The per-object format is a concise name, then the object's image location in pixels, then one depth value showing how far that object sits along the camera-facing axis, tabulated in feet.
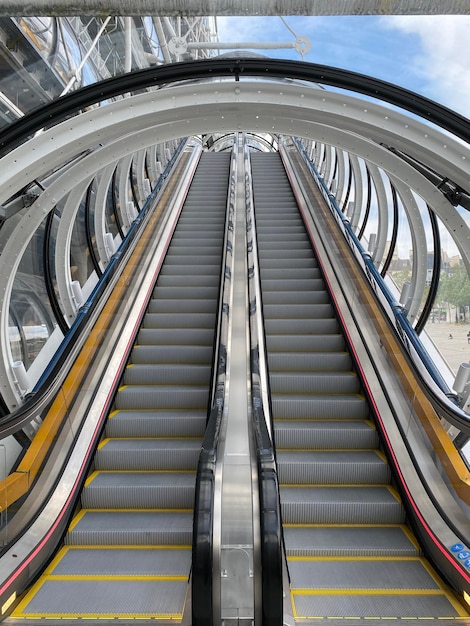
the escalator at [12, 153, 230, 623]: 10.39
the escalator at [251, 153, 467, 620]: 10.49
